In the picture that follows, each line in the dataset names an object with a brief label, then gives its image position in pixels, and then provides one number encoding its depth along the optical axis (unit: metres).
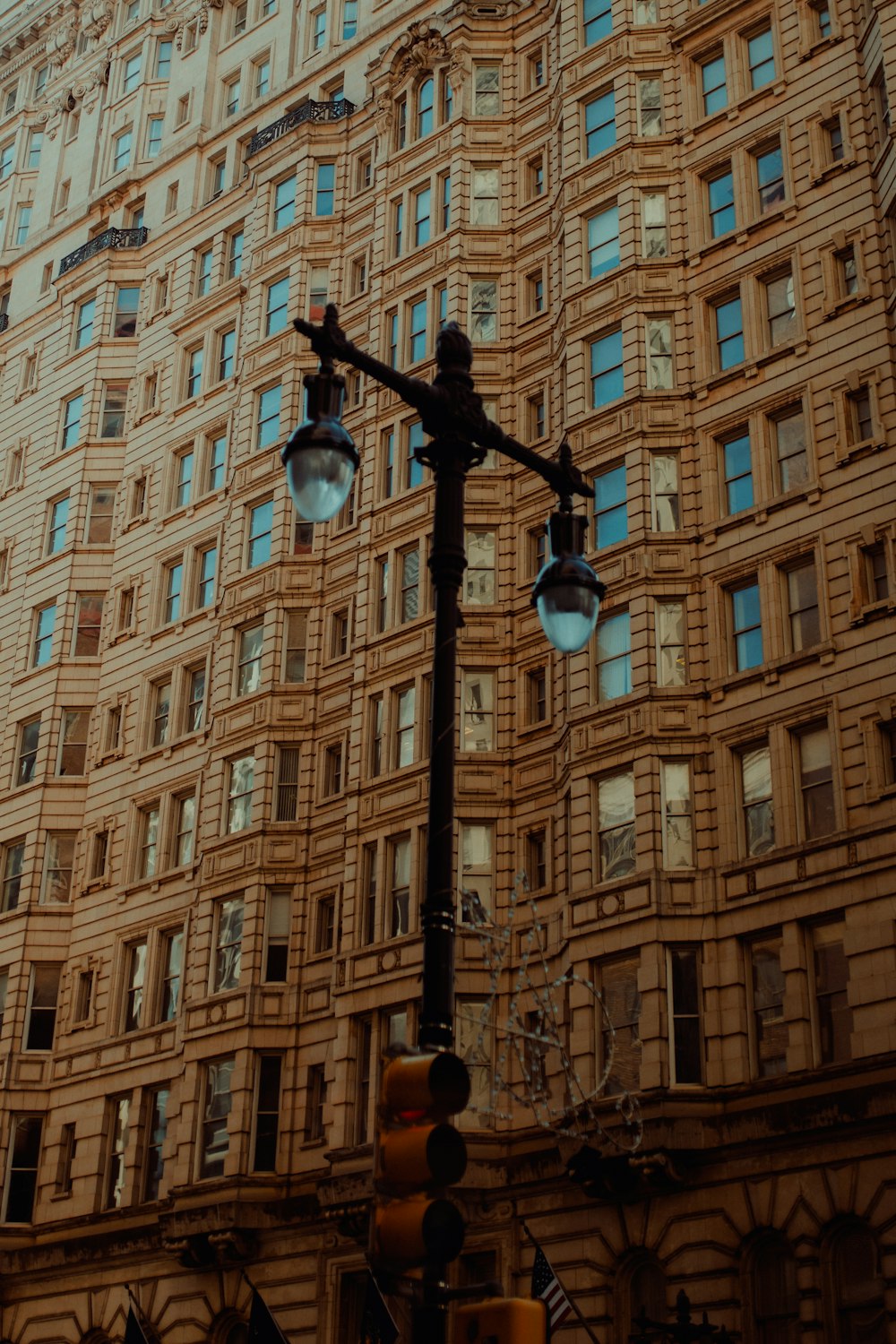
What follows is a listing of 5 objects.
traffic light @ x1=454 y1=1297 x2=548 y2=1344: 9.20
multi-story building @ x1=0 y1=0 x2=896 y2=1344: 29.72
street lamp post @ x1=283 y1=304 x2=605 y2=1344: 11.81
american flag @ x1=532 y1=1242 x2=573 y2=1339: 28.19
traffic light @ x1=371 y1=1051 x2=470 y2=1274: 9.31
